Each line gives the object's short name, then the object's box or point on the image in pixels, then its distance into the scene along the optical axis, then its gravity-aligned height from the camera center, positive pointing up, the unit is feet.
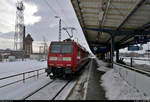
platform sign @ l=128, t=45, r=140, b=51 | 61.58 +2.63
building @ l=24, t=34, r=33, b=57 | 219.02 +18.14
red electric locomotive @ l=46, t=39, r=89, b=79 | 30.12 -1.25
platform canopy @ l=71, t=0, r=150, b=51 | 27.14 +10.63
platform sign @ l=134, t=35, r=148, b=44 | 46.32 +5.44
